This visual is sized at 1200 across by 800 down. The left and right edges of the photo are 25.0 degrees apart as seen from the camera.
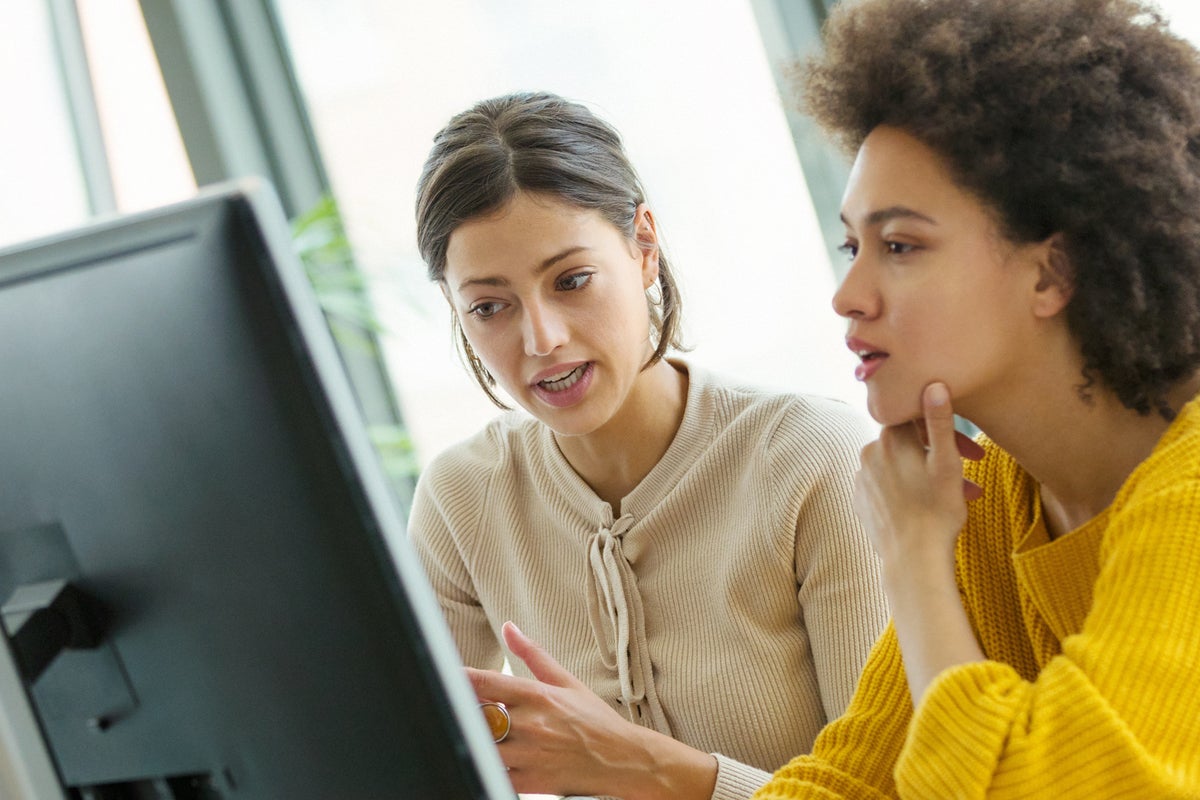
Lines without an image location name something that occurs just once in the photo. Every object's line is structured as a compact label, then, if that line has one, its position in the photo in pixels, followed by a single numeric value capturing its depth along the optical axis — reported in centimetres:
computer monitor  128
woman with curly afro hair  148
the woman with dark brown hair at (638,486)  174
